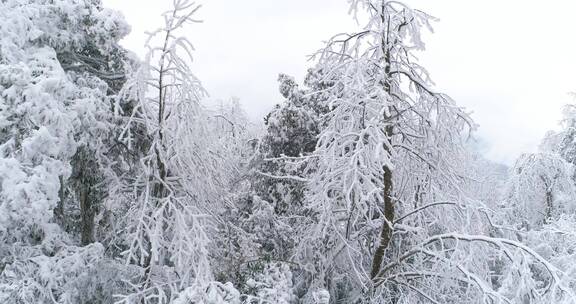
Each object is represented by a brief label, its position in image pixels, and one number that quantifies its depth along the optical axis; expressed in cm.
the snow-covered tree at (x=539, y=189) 1497
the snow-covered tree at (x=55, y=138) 555
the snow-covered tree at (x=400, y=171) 566
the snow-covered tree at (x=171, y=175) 632
